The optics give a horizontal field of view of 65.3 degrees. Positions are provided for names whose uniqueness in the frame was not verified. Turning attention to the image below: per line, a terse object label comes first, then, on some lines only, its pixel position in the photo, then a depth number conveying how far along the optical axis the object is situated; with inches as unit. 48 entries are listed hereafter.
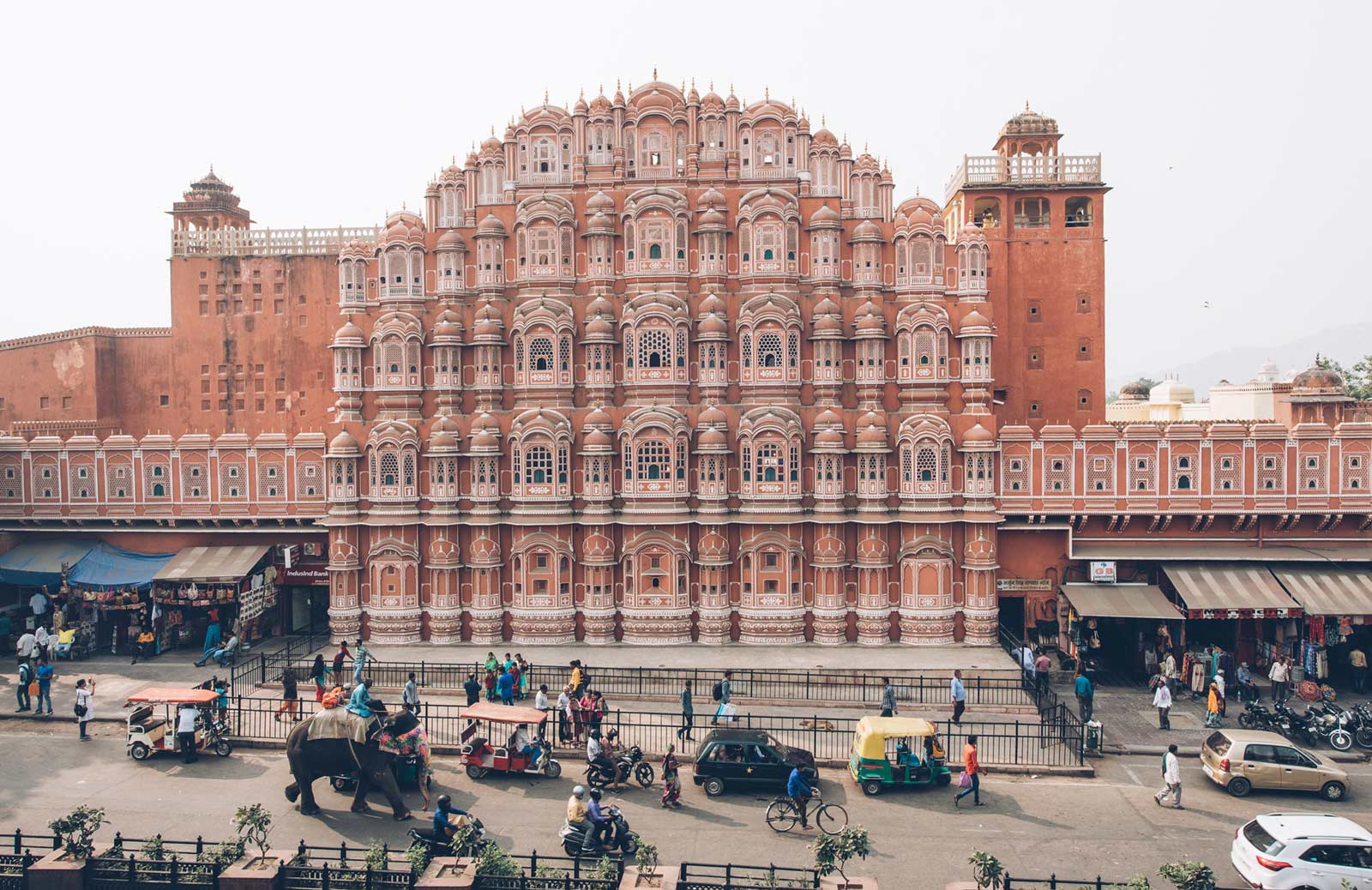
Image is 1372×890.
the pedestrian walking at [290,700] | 1136.2
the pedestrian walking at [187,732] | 1051.9
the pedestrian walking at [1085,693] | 1160.2
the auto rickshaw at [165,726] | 1053.8
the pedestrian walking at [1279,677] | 1250.0
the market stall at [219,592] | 1497.3
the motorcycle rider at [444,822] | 790.5
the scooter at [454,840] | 754.2
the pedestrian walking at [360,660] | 1311.5
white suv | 752.3
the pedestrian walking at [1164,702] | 1179.3
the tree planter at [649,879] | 714.2
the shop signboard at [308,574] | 1581.0
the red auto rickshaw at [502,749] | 1008.2
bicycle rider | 892.0
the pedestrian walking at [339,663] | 1316.4
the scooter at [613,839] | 811.4
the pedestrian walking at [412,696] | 1108.5
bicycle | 897.5
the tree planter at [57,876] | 749.9
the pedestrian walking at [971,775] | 948.0
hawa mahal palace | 1473.9
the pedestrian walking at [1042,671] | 1254.9
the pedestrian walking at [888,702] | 1104.8
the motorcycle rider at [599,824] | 815.1
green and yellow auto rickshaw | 978.1
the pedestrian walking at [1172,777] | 945.5
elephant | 917.8
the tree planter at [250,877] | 729.6
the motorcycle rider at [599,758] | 971.9
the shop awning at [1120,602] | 1370.6
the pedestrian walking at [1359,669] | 1320.1
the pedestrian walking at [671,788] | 938.1
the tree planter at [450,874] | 718.5
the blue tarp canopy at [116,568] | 1505.0
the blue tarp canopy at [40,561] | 1549.0
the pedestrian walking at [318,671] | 1279.5
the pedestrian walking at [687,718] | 1111.0
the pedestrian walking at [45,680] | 1203.7
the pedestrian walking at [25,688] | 1220.5
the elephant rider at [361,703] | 936.9
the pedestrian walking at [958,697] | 1175.6
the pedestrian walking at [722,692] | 1181.0
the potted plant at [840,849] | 714.2
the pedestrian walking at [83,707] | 1125.1
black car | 973.2
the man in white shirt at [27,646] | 1323.8
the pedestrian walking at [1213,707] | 1170.6
